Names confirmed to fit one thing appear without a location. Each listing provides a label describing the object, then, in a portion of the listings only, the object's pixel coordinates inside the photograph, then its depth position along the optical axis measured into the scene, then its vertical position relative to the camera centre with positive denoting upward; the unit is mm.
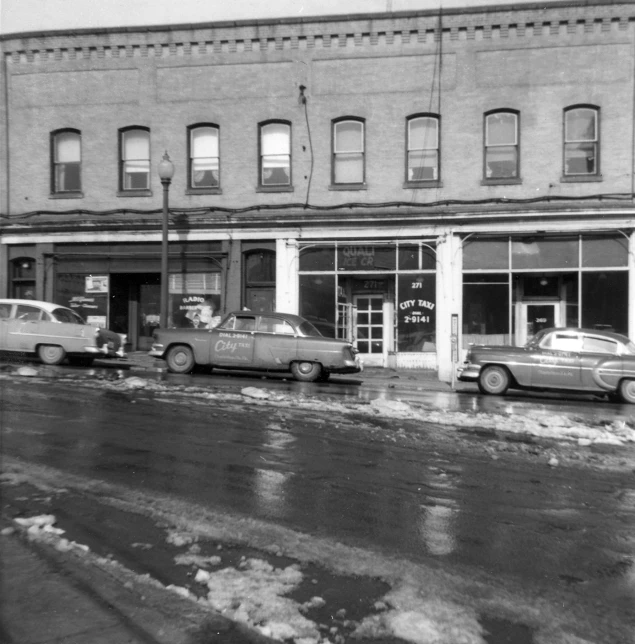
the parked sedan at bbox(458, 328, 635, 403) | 13984 -925
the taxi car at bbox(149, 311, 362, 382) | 15336 -679
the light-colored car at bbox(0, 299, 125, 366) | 16047 -416
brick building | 18000 +3940
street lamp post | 17312 +2057
